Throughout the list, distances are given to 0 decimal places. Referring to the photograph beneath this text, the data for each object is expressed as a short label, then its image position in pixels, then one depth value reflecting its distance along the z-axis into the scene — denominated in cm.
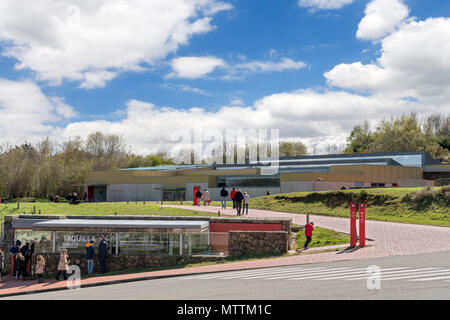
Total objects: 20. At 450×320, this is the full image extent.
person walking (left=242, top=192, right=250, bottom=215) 3058
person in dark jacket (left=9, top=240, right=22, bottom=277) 2225
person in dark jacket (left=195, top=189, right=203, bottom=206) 3775
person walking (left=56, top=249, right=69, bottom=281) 2084
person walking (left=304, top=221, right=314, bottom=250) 2168
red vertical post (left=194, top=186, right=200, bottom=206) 3887
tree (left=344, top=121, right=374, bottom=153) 9512
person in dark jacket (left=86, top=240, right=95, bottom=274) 2109
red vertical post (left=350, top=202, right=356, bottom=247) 2020
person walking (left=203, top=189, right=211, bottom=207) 3819
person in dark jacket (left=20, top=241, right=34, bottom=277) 2190
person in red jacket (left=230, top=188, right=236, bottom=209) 3253
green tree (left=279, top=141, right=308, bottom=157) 10231
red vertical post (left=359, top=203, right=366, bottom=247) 2011
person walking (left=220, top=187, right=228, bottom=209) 3438
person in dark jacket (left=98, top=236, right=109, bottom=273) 2131
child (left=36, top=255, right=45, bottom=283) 2081
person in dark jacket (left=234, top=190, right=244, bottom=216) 3014
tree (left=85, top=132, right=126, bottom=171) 8482
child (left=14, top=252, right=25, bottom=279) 2177
